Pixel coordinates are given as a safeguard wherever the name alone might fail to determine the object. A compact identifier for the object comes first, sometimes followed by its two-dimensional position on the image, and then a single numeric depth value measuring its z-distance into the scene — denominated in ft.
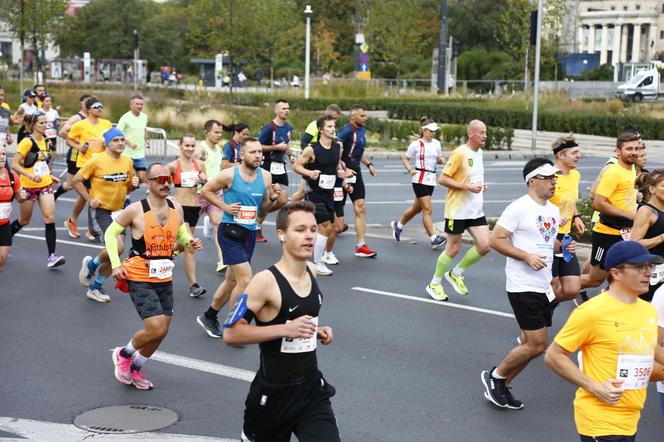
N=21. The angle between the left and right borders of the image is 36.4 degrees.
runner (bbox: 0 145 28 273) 34.45
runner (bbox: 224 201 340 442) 17.66
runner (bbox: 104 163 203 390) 26.03
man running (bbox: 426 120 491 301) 35.91
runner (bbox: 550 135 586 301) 29.66
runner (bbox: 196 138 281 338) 30.81
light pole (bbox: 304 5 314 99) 136.26
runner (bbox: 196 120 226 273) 40.91
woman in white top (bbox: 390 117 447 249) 47.60
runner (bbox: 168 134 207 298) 37.22
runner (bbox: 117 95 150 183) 51.36
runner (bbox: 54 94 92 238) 48.42
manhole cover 23.58
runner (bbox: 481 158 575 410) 24.82
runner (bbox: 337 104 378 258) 45.47
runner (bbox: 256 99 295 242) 47.80
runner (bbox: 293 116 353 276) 40.27
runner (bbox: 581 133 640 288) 30.25
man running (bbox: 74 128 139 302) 36.27
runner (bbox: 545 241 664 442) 17.10
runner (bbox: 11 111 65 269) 41.32
